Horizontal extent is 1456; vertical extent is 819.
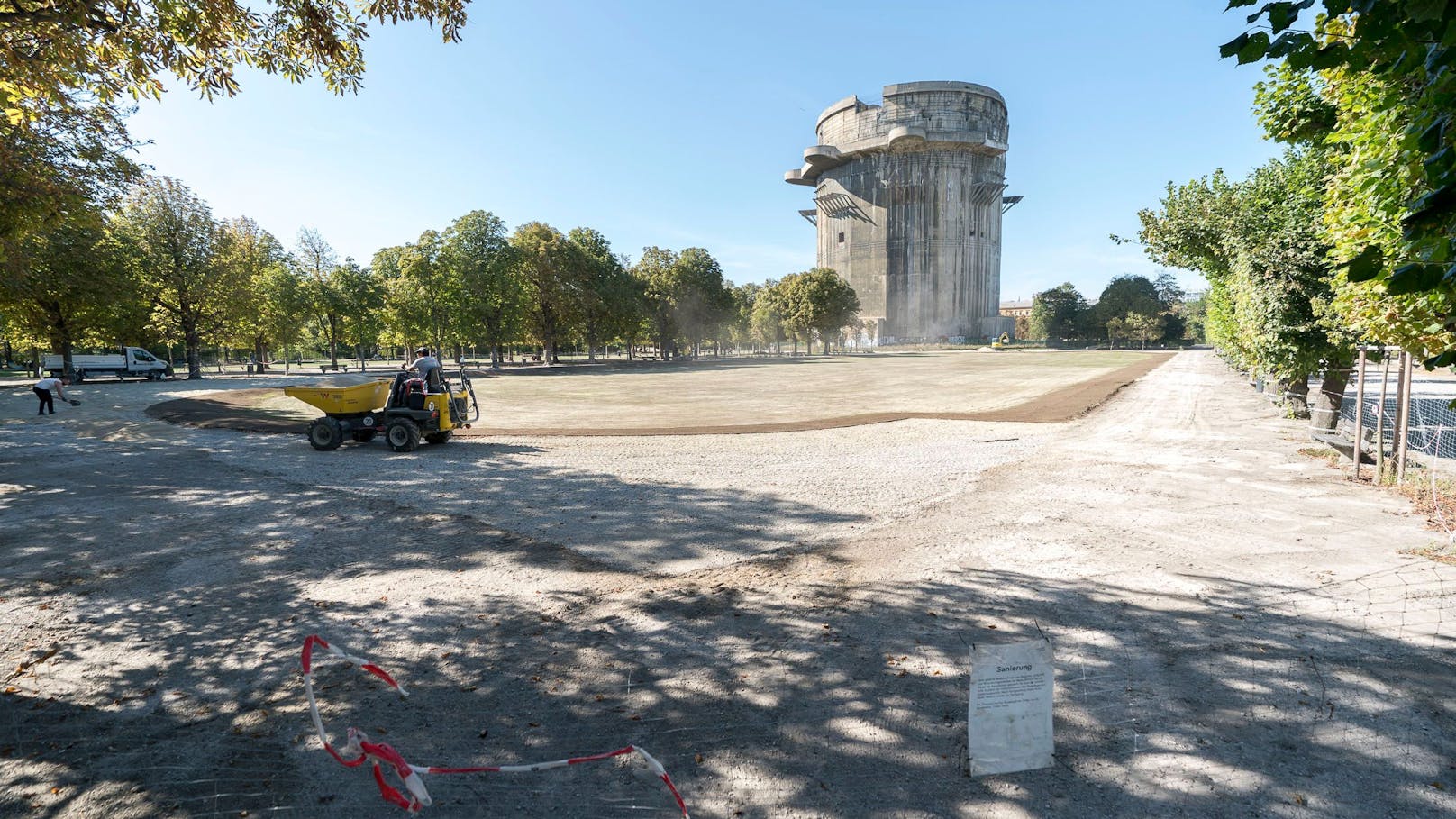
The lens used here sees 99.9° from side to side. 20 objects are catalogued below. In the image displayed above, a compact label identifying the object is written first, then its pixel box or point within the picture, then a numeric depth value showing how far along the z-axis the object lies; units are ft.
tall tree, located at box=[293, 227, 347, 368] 185.78
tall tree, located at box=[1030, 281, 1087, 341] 414.00
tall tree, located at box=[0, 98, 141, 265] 31.65
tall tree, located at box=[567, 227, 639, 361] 207.51
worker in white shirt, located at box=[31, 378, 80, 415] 68.55
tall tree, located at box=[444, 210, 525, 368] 177.58
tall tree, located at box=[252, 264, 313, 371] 176.55
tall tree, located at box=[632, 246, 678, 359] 252.42
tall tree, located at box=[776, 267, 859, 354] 305.73
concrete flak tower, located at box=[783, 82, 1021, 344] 398.21
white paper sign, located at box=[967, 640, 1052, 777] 10.52
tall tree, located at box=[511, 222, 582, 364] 199.62
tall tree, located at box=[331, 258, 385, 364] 191.52
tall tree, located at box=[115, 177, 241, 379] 134.51
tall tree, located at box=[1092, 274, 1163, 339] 371.15
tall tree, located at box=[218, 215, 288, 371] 149.07
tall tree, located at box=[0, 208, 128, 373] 100.22
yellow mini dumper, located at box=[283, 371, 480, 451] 43.60
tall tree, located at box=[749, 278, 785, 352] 320.29
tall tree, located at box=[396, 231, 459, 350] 178.40
